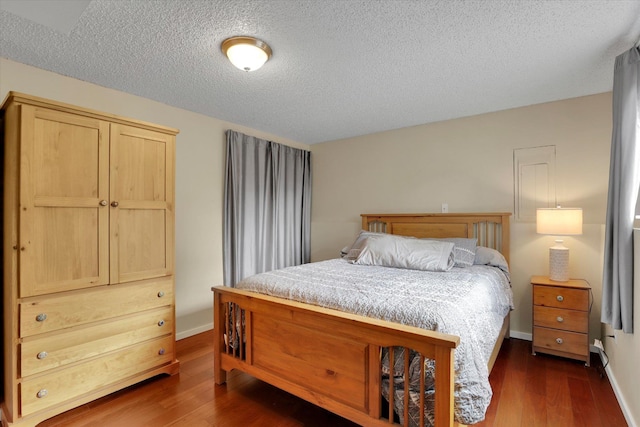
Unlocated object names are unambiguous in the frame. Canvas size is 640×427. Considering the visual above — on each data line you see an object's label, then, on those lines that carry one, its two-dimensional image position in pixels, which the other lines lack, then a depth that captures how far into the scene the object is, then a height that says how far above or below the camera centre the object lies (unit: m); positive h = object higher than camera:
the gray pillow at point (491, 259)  2.74 -0.43
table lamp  2.45 -0.12
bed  1.33 -0.76
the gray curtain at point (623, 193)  1.72 +0.12
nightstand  2.39 -0.84
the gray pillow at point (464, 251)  2.72 -0.36
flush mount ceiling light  1.84 +0.98
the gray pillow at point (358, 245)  3.17 -0.37
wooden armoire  1.69 -0.30
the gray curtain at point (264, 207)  3.41 +0.03
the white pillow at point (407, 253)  2.62 -0.38
